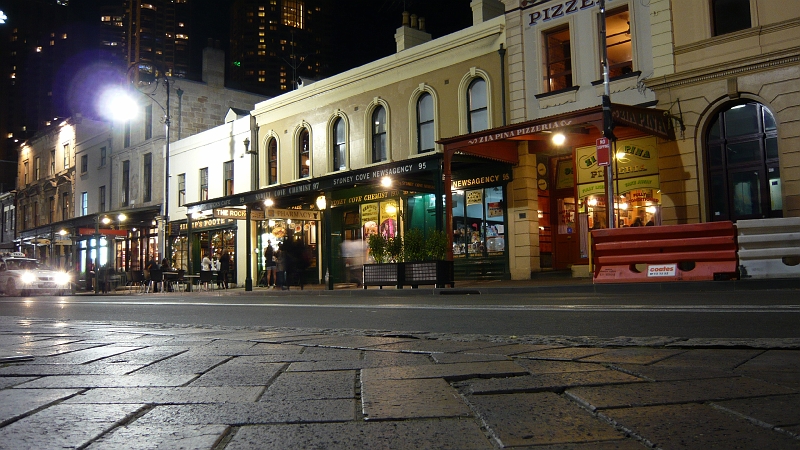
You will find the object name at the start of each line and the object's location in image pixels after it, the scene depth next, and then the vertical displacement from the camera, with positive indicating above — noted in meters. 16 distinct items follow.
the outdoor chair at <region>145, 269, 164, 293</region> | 28.92 +0.02
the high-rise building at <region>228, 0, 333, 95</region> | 171.50 +59.98
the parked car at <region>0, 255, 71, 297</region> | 28.84 +0.07
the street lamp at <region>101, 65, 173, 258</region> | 31.24 +9.02
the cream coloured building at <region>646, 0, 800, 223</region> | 16.34 +3.84
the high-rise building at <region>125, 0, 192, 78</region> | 163.00 +58.93
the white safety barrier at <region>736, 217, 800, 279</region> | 12.98 +0.21
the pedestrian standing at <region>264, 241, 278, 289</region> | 26.94 +0.24
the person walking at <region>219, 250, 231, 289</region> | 28.95 +0.36
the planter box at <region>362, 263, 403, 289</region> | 18.84 -0.13
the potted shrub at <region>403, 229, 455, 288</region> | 18.02 +0.21
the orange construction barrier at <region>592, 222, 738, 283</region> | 13.66 +0.18
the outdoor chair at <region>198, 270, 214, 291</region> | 28.62 -0.08
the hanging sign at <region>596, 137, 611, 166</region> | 16.12 +2.59
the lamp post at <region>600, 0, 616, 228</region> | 15.96 +3.04
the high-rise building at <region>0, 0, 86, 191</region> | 158.25 +52.06
